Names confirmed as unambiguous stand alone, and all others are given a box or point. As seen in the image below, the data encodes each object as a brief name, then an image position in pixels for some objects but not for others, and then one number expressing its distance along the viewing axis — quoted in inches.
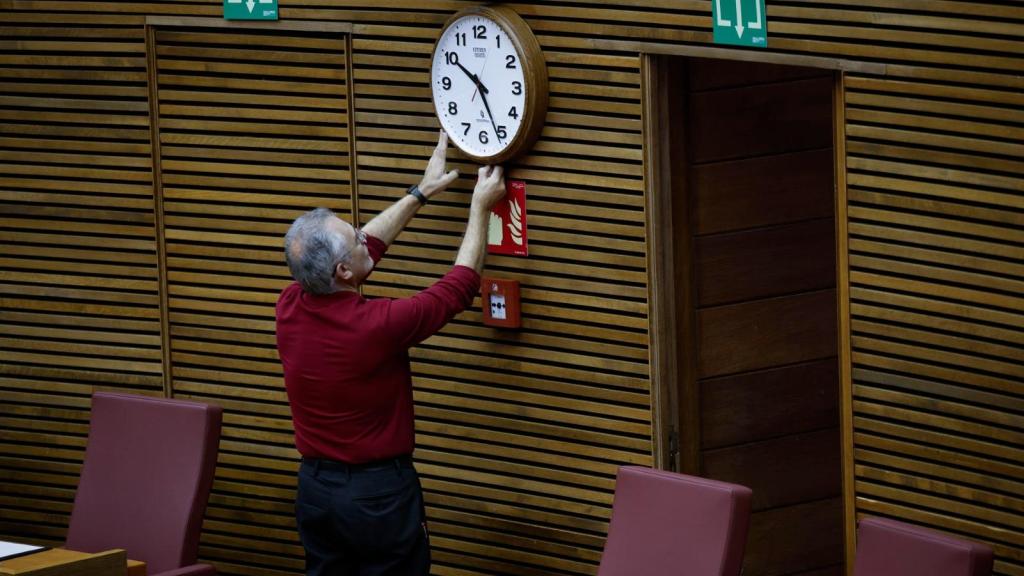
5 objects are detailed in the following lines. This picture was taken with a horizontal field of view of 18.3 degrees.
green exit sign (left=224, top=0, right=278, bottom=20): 500.4
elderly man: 424.4
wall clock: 453.0
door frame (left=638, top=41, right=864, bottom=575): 410.5
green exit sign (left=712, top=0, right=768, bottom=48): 405.7
